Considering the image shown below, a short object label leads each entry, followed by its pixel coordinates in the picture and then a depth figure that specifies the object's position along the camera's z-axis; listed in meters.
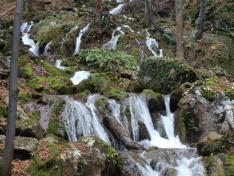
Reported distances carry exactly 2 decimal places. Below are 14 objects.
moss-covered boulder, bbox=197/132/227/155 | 11.98
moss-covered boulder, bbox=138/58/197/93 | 16.44
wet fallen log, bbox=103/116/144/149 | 12.64
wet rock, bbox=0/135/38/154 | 10.50
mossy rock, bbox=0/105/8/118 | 12.40
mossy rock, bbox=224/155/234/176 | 10.90
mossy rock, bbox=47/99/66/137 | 12.83
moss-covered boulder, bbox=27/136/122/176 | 9.69
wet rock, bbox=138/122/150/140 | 14.09
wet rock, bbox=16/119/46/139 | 11.39
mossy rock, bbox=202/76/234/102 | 14.84
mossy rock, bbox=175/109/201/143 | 14.30
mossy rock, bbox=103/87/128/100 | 15.03
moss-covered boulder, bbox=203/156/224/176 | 10.94
